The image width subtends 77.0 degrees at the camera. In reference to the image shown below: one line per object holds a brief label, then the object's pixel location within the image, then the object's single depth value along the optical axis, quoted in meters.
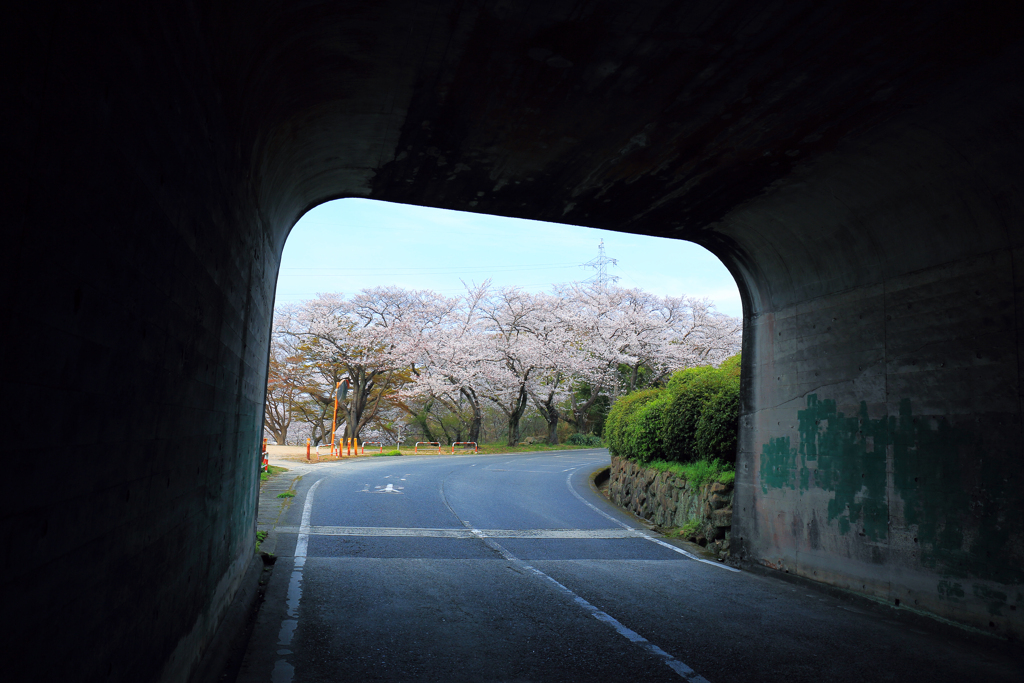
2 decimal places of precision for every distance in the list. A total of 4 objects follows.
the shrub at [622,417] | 16.95
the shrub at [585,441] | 38.51
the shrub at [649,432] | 13.98
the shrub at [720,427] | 10.80
